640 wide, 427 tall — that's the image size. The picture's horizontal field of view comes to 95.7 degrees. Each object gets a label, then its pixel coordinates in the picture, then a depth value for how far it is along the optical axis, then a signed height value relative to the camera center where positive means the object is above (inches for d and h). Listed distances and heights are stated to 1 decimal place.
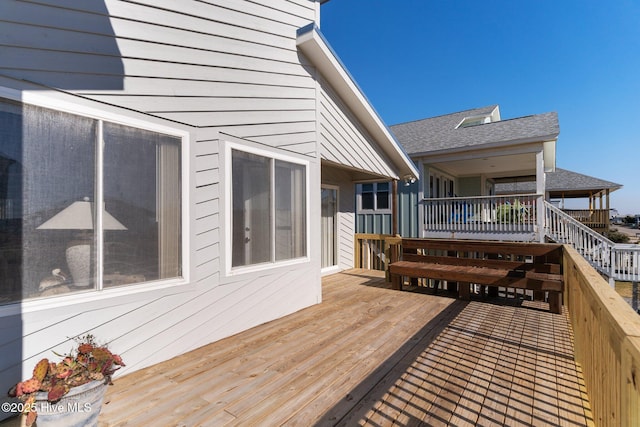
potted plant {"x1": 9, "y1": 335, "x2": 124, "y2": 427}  58.3 -36.7
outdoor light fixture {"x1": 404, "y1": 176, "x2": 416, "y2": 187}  295.4 +35.2
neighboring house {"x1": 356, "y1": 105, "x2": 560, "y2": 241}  309.7 +61.0
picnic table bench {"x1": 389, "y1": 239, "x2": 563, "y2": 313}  166.1 -36.7
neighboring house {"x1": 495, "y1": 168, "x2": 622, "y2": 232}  621.6 +52.4
